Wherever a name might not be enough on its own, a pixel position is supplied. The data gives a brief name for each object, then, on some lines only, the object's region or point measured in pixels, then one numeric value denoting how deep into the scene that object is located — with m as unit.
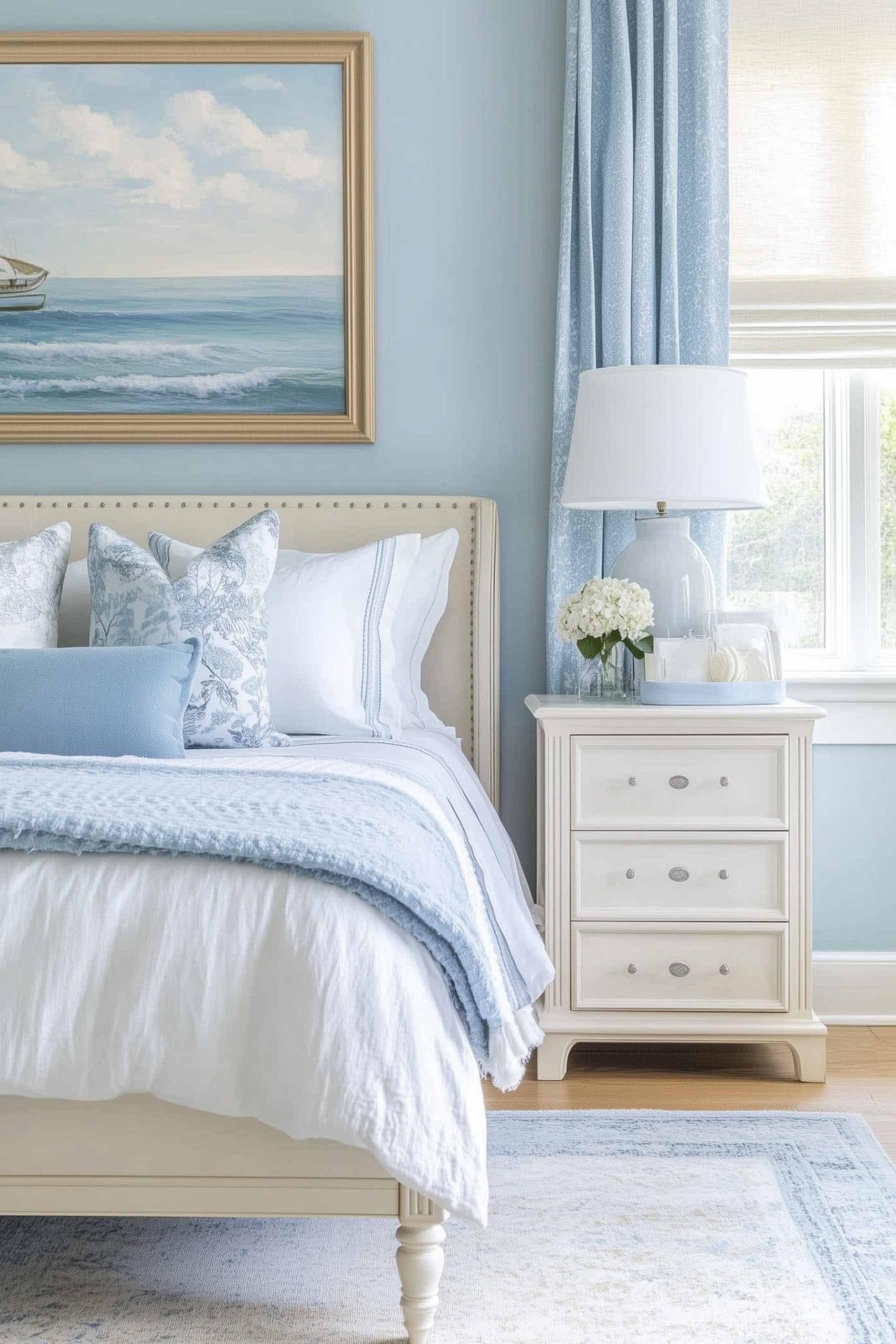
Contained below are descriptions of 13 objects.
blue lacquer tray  2.33
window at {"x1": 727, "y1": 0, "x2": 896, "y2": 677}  2.71
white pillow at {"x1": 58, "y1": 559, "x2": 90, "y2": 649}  2.52
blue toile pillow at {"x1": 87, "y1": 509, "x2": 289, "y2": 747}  2.08
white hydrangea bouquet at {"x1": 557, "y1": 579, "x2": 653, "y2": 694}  2.36
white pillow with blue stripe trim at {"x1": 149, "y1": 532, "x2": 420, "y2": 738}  2.32
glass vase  2.54
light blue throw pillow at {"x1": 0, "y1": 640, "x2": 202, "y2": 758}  1.84
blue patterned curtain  2.64
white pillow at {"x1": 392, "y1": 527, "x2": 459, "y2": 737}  2.58
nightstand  2.28
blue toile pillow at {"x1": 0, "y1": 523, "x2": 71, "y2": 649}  2.31
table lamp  2.35
